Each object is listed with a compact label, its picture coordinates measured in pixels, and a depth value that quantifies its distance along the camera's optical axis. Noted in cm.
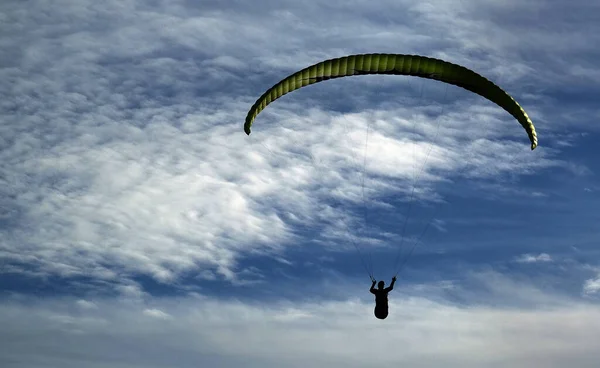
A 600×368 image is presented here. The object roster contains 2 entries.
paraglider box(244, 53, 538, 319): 3284
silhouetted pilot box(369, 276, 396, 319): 3369
